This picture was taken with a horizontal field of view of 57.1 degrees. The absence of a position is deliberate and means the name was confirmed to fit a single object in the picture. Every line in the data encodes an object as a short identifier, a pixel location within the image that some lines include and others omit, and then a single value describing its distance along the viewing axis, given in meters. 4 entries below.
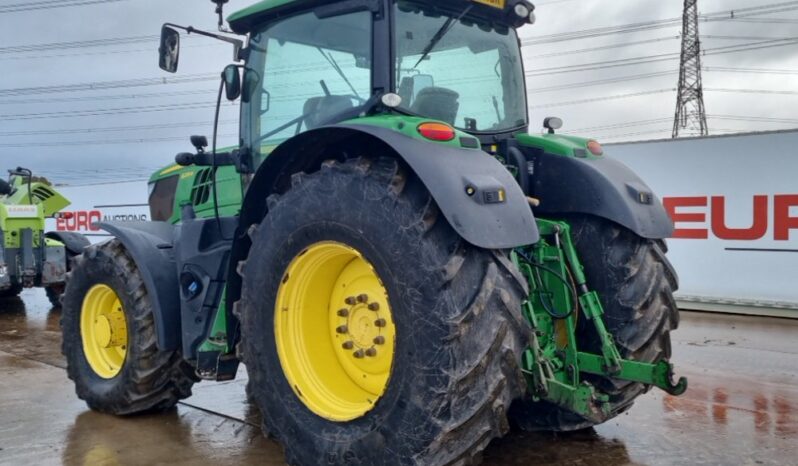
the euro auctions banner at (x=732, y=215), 9.35
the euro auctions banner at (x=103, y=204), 15.83
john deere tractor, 2.98
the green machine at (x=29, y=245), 10.38
